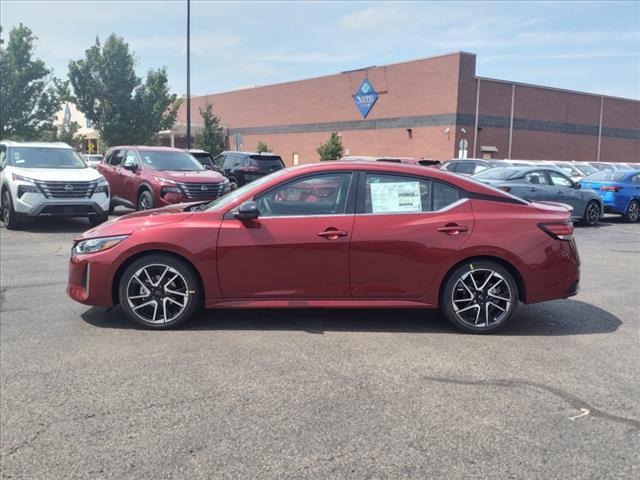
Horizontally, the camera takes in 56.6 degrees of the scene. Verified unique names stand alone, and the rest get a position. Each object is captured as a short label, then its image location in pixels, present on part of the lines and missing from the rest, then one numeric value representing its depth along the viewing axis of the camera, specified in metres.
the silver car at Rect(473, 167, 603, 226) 14.44
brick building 36.53
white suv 11.64
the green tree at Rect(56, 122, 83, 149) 47.03
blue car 16.88
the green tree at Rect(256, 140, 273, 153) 46.84
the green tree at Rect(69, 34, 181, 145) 36.34
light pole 27.80
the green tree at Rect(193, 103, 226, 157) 47.19
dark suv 20.03
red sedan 5.26
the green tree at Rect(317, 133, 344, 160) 39.59
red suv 13.00
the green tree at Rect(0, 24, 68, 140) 34.06
